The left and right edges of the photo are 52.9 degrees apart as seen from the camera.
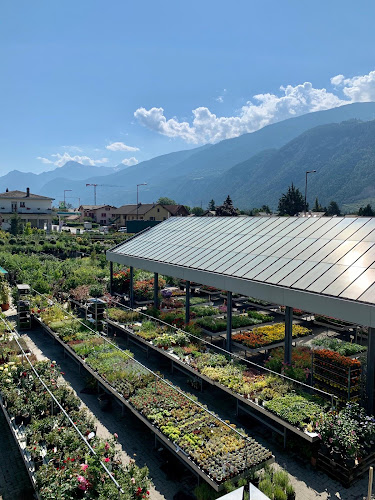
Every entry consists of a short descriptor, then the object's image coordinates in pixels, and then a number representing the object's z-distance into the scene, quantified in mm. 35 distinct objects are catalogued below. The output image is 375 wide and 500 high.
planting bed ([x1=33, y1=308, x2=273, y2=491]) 7535
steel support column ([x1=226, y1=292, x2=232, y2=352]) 13656
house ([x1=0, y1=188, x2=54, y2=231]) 74000
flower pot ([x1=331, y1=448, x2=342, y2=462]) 8094
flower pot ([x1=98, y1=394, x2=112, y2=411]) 11523
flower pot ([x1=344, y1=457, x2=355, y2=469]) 7883
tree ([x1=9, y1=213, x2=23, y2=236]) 59750
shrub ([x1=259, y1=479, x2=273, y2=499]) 6947
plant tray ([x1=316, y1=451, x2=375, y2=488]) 7907
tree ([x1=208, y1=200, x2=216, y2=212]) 119050
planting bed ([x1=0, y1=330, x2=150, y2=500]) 6621
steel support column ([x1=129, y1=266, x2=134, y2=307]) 20745
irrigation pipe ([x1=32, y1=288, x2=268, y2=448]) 8258
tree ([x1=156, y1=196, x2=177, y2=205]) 157900
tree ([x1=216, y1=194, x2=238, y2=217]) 73469
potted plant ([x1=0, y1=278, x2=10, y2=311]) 22406
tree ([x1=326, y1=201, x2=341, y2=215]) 94869
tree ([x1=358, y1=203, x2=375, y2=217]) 71950
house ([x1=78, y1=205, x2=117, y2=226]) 116875
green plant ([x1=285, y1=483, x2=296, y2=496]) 7090
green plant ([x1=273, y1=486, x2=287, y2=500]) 6861
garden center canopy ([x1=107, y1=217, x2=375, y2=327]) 9957
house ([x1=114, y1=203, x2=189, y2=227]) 89250
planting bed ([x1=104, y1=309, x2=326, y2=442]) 9078
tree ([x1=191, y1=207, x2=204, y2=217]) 121300
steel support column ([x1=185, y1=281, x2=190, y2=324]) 16312
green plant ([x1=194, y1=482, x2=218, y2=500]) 7137
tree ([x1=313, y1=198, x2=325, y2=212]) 82688
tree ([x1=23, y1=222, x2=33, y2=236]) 53419
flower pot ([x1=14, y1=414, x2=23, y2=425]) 9133
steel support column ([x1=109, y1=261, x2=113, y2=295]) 22819
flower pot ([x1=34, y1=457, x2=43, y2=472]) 7568
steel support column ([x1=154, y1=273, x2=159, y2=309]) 19016
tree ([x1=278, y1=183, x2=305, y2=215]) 82938
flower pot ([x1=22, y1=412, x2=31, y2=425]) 9102
